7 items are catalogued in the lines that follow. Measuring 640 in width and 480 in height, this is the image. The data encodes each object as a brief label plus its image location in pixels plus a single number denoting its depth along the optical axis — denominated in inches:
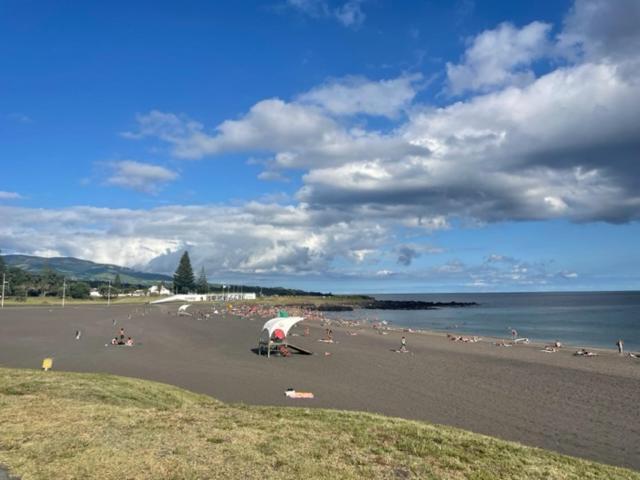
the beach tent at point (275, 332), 1058.7
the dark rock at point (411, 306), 4827.3
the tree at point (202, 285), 6446.9
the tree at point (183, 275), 5590.6
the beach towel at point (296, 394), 598.2
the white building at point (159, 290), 5871.1
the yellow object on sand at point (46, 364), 652.9
